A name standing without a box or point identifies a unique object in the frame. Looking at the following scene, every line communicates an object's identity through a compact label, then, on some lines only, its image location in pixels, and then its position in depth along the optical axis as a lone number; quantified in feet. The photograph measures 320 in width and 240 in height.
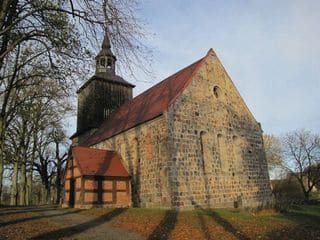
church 49.42
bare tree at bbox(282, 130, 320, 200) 107.86
